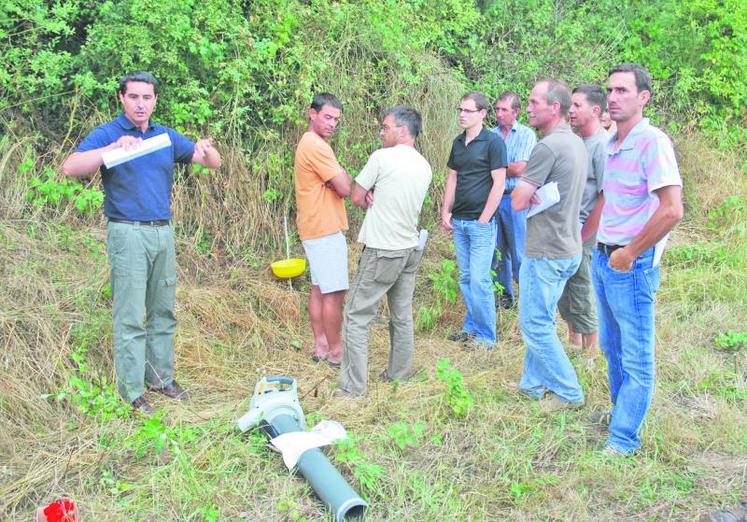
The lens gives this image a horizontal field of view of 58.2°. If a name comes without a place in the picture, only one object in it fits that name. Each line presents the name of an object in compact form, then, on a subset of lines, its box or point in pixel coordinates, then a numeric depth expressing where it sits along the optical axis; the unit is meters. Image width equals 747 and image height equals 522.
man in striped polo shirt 3.27
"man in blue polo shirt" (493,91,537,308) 5.80
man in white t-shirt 4.39
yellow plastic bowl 5.75
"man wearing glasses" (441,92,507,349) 5.31
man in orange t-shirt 4.76
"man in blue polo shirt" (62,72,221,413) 3.91
